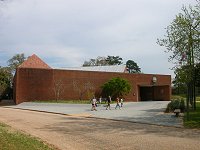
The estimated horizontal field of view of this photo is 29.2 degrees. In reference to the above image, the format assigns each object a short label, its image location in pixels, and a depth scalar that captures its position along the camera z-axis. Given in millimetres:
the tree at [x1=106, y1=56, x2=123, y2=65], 130750
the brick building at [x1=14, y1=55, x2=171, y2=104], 56656
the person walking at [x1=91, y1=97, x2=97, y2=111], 39962
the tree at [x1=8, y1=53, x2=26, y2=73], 97688
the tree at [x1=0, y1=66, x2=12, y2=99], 75875
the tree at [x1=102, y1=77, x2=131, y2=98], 59969
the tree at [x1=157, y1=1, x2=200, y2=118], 26859
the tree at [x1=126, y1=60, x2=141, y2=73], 148750
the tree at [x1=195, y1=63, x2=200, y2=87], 29453
